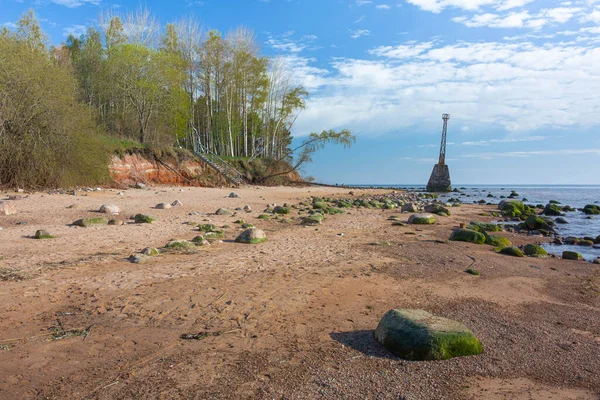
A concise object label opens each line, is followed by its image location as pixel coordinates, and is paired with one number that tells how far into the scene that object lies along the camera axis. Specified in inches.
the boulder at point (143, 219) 407.2
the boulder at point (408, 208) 679.1
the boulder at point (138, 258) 249.8
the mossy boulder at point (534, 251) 338.0
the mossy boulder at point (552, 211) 828.6
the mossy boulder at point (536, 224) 548.0
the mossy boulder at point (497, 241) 377.4
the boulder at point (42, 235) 313.7
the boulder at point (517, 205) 848.5
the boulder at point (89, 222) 371.9
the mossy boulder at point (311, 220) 446.3
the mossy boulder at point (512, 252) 329.7
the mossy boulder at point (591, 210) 874.1
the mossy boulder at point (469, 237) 382.3
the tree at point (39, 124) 612.7
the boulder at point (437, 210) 647.8
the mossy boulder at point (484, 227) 478.7
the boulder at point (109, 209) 455.8
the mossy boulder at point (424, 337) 132.9
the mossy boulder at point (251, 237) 322.3
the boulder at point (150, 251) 267.9
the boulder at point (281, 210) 533.3
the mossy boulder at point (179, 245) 286.0
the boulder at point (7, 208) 406.0
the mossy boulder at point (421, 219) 506.9
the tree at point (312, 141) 1285.7
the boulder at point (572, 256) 332.7
